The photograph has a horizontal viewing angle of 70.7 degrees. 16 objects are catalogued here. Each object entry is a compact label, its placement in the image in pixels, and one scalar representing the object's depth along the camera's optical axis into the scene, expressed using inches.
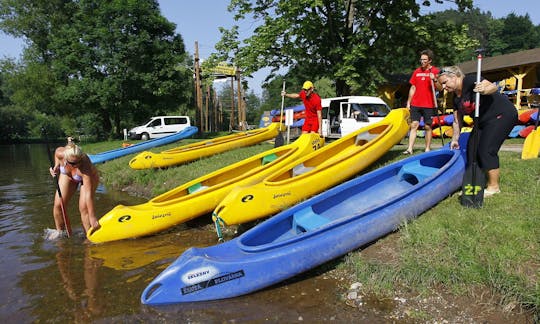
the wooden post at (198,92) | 843.4
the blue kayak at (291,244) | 150.6
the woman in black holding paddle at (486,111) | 179.9
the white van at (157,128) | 968.3
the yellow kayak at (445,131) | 514.0
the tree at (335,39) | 652.7
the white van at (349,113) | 566.6
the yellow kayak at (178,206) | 231.5
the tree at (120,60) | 931.3
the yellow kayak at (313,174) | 211.6
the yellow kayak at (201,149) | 406.6
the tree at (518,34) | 2674.7
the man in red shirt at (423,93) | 268.4
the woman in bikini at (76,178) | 216.1
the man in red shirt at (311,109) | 331.9
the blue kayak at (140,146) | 557.3
